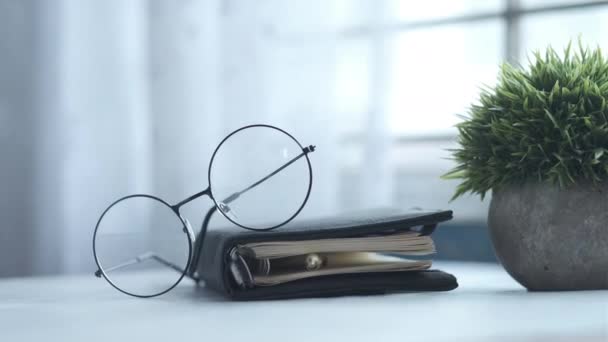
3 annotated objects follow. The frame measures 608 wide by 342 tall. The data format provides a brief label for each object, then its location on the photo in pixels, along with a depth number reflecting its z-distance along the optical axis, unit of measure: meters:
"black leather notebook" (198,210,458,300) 0.61
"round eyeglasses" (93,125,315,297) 0.64
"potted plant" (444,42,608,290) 0.60
